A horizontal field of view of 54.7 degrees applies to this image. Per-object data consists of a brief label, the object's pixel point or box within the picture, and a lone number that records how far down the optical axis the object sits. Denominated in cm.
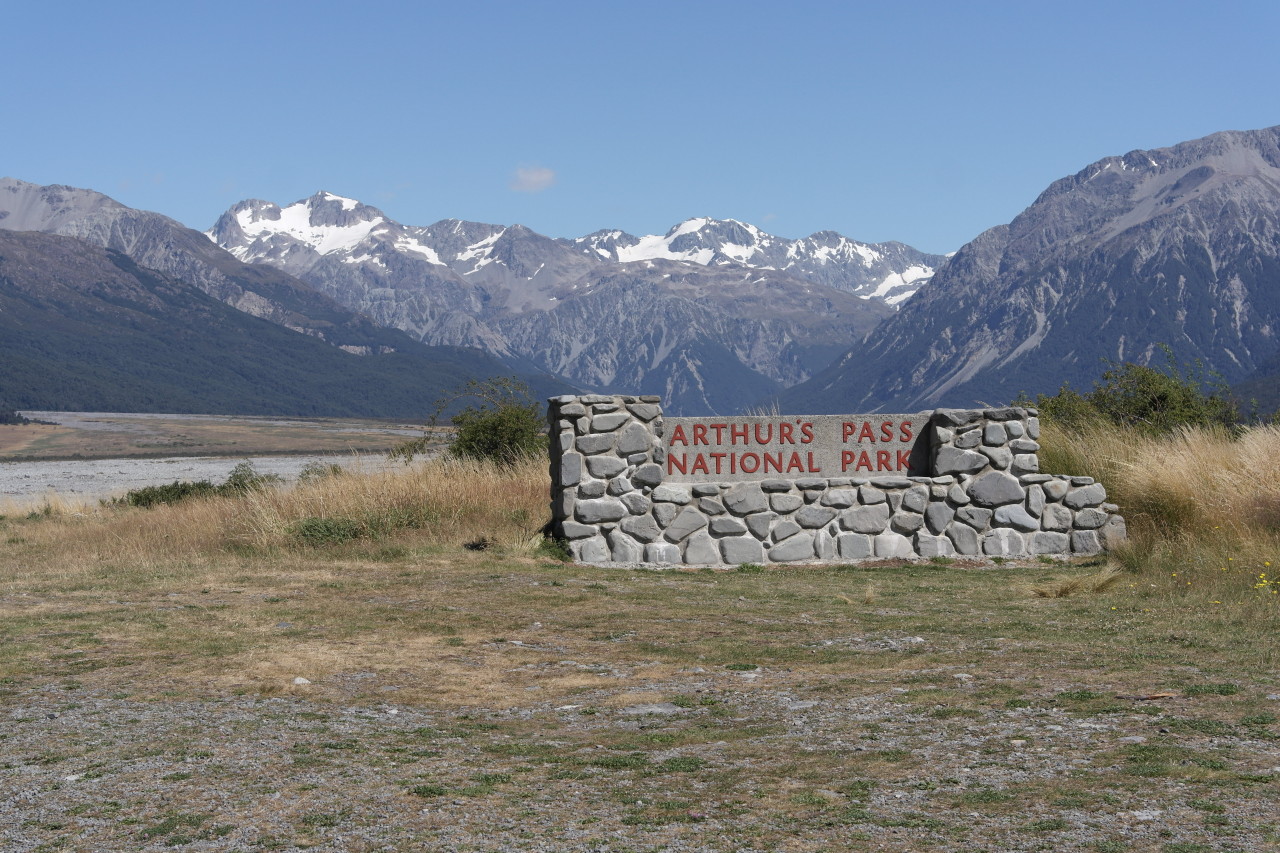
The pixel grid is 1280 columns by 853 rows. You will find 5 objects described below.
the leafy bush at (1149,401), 2155
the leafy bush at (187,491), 2314
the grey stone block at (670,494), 1520
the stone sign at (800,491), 1523
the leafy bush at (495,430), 2216
